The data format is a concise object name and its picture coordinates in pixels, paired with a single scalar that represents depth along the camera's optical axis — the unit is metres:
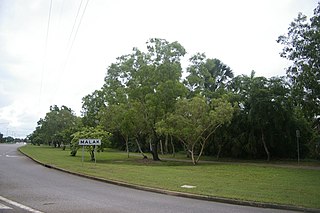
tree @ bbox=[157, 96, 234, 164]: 29.28
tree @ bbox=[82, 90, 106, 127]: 61.22
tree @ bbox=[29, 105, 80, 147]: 77.50
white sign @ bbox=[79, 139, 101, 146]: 24.14
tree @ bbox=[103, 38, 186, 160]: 33.47
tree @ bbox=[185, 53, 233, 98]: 35.53
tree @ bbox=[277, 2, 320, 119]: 22.19
